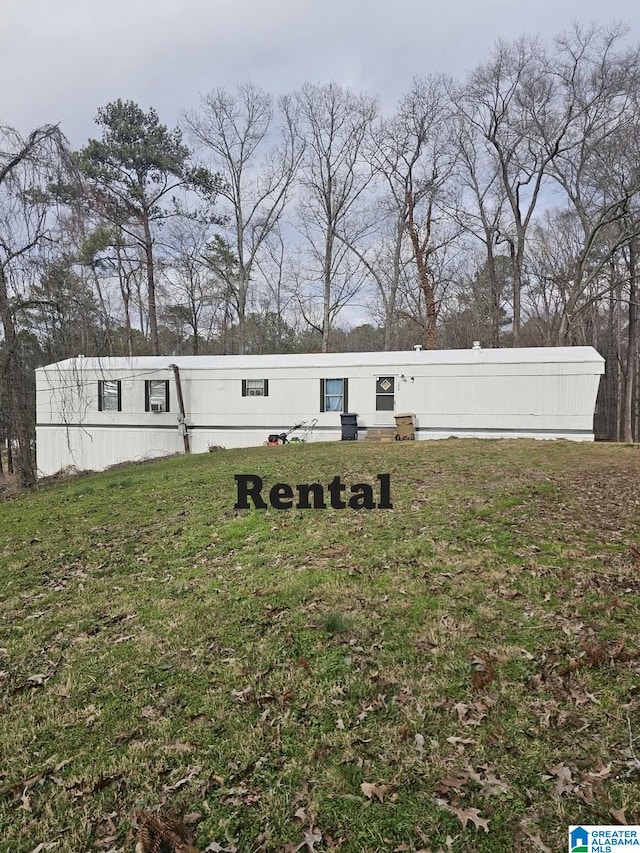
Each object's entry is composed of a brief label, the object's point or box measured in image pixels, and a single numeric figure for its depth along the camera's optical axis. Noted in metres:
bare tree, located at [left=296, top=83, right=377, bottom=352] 22.88
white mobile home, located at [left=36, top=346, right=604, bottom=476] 13.09
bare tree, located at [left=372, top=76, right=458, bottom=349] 22.14
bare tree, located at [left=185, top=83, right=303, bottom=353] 22.64
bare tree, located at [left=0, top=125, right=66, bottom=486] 7.57
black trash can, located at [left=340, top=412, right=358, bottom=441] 14.10
